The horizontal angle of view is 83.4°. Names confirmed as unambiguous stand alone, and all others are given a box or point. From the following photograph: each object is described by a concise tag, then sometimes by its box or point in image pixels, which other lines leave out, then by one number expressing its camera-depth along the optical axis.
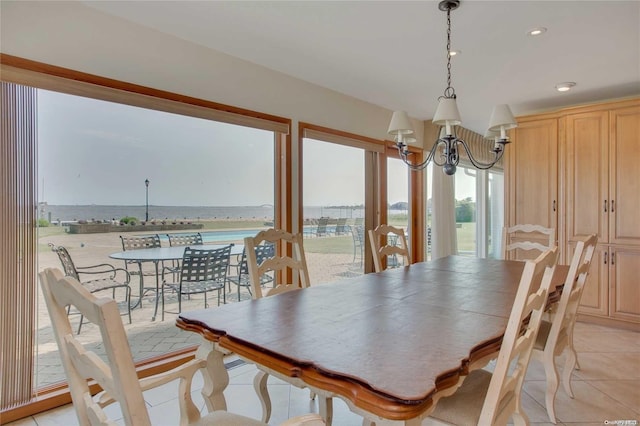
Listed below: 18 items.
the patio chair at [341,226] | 4.21
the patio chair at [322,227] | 3.96
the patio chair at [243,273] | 3.41
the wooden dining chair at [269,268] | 1.97
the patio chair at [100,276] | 2.36
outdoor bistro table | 2.67
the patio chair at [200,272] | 3.02
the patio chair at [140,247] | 2.67
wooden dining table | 0.93
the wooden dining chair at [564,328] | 1.87
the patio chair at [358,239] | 4.43
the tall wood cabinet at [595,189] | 3.53
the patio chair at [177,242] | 2.98
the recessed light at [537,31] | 2.47
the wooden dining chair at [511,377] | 1.12
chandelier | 2.05
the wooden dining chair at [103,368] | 0.69
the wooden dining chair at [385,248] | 2.79
